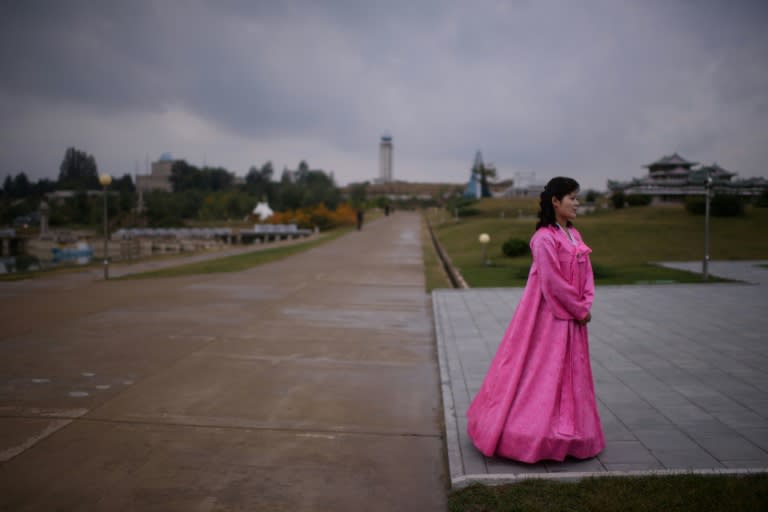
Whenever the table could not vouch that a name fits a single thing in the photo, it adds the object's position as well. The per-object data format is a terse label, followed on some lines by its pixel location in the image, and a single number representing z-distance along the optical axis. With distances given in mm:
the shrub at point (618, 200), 38469
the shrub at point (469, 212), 49906
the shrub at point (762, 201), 31219
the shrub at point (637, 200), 38497
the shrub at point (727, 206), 28234
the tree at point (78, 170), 106562
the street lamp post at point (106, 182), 13961
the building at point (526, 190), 64188
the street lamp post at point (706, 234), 12672
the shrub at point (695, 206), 30109
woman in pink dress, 3590
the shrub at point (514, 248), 18922
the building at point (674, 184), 38188
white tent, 68788
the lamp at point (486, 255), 16703
